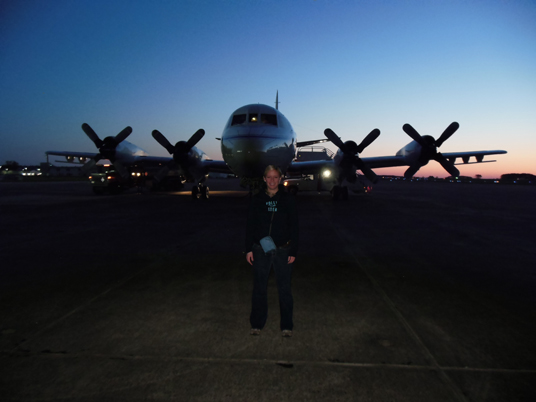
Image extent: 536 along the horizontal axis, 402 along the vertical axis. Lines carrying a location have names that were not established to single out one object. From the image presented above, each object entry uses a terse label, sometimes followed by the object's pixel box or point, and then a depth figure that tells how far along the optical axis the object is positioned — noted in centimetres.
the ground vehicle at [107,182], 2420
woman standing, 328
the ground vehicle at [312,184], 2378
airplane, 1310
